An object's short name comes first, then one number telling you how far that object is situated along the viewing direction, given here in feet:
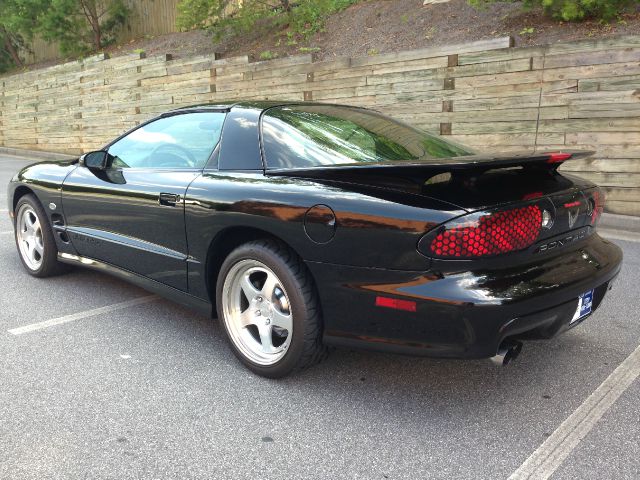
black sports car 7.34
